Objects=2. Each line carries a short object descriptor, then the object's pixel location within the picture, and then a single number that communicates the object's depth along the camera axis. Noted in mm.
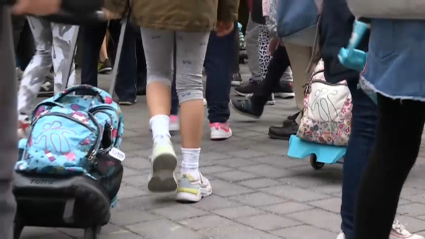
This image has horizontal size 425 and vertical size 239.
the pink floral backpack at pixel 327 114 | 7072
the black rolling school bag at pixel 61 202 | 5029
